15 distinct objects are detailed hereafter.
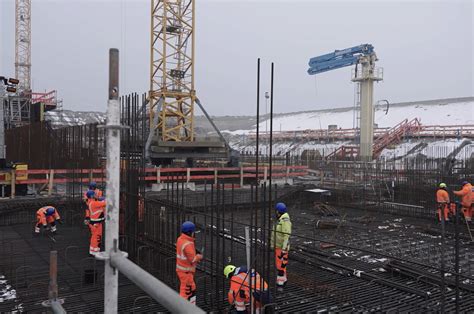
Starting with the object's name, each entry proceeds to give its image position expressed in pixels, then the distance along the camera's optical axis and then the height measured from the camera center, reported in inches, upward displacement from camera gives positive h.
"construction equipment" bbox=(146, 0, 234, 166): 930.1 +161.8
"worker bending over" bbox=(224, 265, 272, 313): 196.9 -68.0
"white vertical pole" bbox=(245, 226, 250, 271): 208.2 -46.6
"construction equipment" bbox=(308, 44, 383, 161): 1054.4 +193.2
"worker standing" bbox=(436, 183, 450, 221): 450.0 -44.0
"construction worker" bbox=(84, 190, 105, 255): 309.0 -52.6
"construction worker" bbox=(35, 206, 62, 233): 372.5 -61.9
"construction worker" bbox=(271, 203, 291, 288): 259.0 -58.4
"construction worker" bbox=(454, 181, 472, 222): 448.2 -49.0
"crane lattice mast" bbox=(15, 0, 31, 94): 2199.8 +608.1
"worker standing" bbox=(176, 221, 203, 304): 208.2 -54.6
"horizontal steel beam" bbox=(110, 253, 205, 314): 58.3 -22.1
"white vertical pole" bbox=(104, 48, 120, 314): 94.2 -5.6
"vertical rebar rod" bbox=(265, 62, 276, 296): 190.7 +22.3
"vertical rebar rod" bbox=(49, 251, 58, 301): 109.1 -34.8
